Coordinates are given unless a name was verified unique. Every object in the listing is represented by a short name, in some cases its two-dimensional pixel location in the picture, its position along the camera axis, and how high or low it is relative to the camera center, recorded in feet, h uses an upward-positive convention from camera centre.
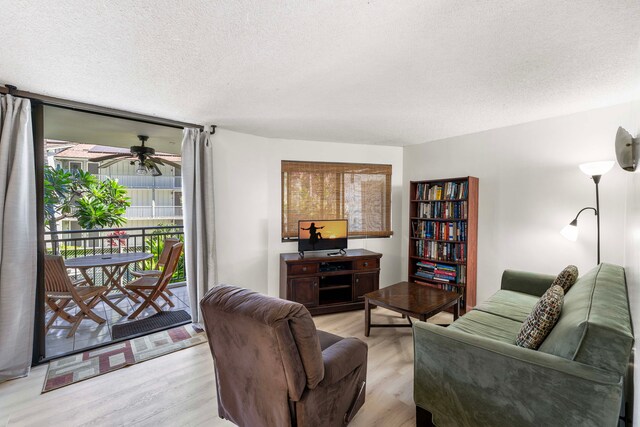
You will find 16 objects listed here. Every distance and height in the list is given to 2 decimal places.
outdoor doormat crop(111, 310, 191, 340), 9.62 -4.20
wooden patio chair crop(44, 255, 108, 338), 8.71 -2.76
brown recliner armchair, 4.31 -2.65
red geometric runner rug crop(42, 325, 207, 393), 7.29 -4.28
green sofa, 3.79 -2.55
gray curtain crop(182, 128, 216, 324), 10.03 -0.22
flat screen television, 12.07 -1.15
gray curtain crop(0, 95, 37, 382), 7.02 -0.77
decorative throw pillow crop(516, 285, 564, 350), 4.84 -2.02
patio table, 10.04 -1.96
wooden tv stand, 11.33 -2.97
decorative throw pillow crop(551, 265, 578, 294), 7.20 -1.83
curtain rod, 7.30 +3.00
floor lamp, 7.68 +0.83
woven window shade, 12.78 +0.62
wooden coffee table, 8.22 -2.92
